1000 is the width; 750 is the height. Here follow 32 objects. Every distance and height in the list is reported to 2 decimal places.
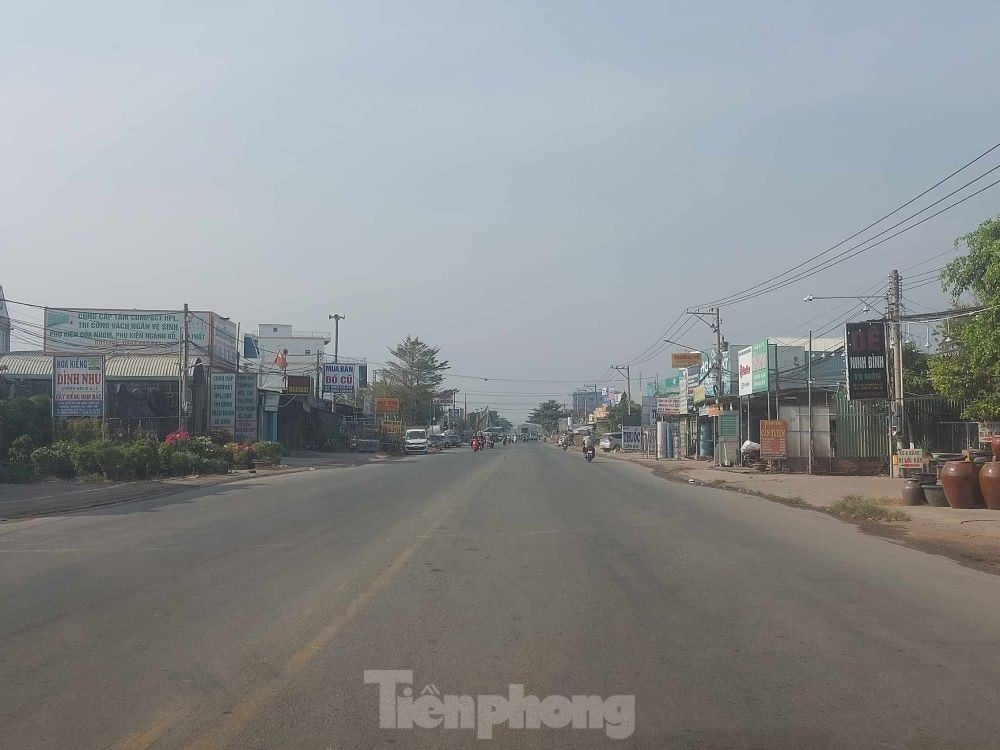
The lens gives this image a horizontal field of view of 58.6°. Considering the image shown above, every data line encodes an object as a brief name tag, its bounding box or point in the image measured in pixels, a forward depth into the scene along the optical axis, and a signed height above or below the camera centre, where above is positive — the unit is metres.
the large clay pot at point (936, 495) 21.16 -1.73
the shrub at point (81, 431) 35.38 -0.19
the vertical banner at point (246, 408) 46.38 +0.91
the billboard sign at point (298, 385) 56.69 +2.62
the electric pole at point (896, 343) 31.23 +2.80
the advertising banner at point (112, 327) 56.47 +6.29
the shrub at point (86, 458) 29.45 -1.06
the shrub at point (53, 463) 29.86 -1.23
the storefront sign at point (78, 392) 34.09 +1.31
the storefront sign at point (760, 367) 39.88 +2.57
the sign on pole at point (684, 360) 62.46 +4.47
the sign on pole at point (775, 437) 37.44 -0.58
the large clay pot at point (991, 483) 19.62 -1.35
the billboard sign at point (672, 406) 55.71 +1.12
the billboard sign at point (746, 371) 42.78 +2.58
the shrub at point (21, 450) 30.72 -0.83
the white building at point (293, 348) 83.31 +7.34
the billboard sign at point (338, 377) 71.77 +3.88
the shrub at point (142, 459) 29.94 -1.14
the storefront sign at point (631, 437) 81.44 -1.21
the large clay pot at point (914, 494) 21.60 -1.73
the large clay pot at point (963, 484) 20.25 -1.40
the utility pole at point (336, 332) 79.06 +8.27
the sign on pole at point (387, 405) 91.06 +2.03
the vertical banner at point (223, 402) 45.79 +1.21
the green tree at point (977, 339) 25.44 +2.51
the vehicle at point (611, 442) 88.44 -1.85
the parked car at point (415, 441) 77.25 -1.42
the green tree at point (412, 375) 111.44 +6.27
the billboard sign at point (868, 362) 31.88 +2.18
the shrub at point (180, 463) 32.47 -1.36
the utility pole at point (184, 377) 38.94 +2.15
